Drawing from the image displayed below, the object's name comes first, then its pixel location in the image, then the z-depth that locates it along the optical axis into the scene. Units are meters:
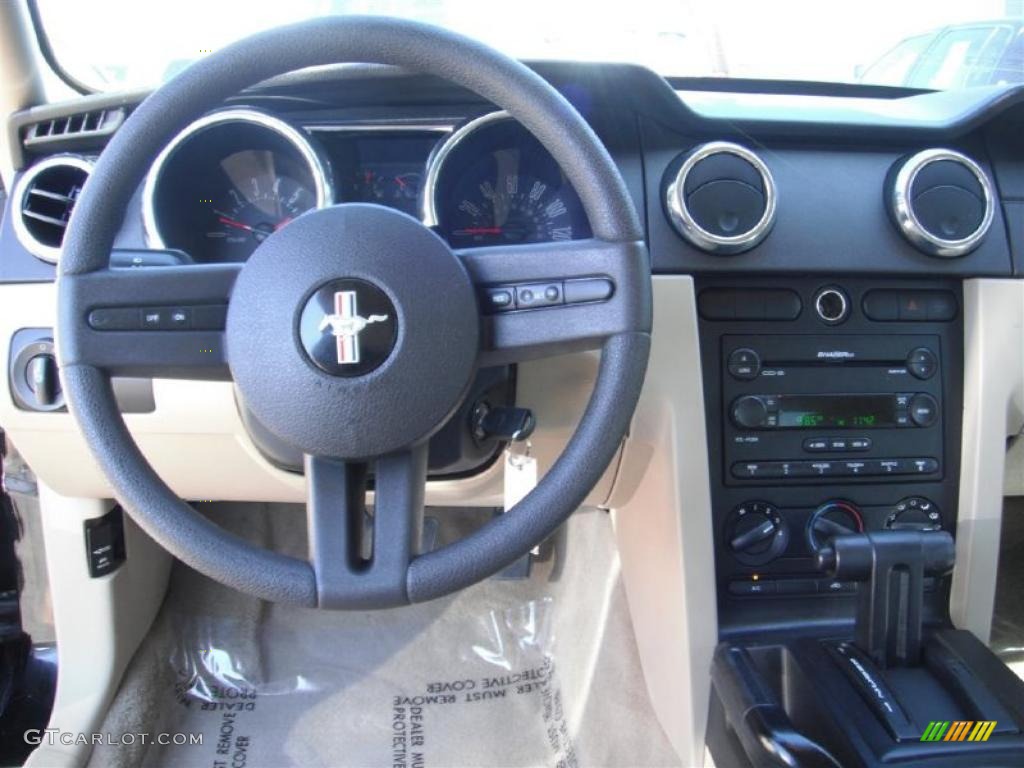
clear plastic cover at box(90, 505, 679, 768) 1.61
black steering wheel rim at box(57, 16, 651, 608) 0.81
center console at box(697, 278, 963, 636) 1.27
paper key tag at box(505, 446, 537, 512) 1.05
